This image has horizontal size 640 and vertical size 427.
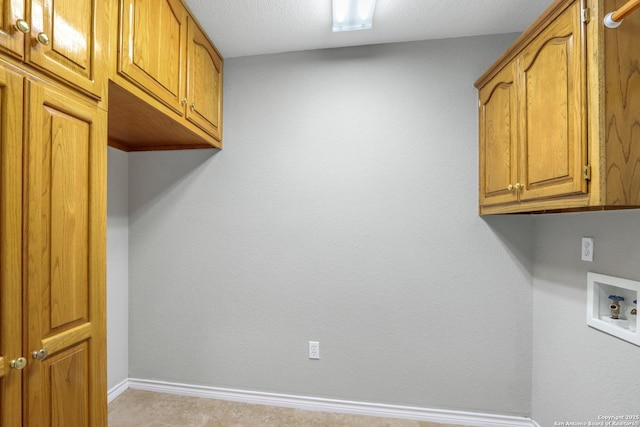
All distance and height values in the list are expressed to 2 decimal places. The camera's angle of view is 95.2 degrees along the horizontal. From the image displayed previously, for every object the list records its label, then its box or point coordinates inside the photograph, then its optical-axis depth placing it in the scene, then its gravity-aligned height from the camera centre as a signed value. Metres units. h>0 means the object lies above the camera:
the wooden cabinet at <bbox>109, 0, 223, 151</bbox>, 1.24 +0.68
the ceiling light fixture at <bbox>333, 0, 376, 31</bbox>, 1.56 +1.12
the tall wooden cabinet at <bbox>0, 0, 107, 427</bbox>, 0.82 -0.02
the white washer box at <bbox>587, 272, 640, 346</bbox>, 1.22 -0.42
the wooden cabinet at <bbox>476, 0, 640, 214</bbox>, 1.01 +0.41
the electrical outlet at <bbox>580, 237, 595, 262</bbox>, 1.39 -0.16
